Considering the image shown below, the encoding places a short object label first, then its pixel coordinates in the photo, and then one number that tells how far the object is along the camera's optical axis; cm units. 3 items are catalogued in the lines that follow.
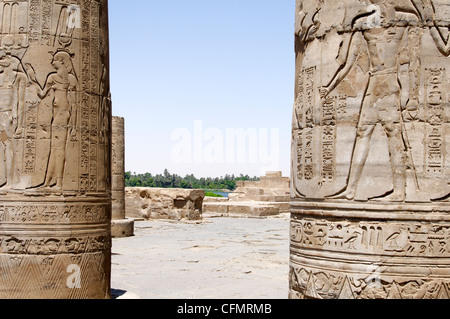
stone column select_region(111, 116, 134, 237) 1280
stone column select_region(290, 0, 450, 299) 338
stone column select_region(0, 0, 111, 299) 504
